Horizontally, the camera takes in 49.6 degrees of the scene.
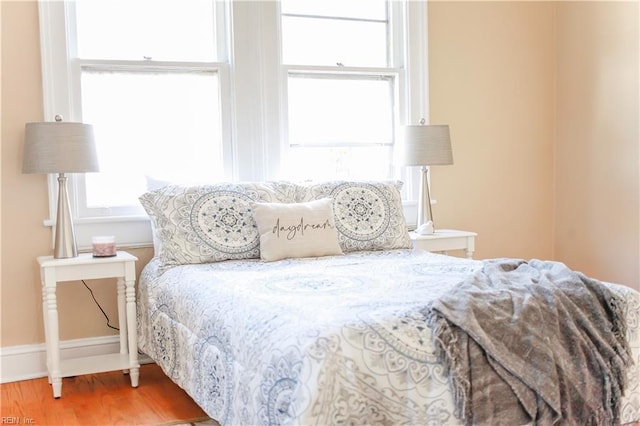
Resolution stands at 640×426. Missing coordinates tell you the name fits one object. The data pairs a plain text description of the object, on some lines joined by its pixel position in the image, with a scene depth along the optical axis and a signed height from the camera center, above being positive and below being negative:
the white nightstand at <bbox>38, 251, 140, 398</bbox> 3.23 -0.67
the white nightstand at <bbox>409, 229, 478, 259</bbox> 4.03 -0.46
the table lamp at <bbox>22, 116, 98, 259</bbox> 3.29 +0.07
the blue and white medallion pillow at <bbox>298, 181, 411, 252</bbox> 3.64 -0.26
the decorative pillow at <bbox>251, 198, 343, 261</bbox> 3.35 -0.32
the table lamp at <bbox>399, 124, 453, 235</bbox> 4.09 +0.09
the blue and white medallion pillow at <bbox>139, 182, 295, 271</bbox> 3.35 -0.27
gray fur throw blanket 2.00 -0.57
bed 1.93 -0.47
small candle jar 3.38 -0.37
